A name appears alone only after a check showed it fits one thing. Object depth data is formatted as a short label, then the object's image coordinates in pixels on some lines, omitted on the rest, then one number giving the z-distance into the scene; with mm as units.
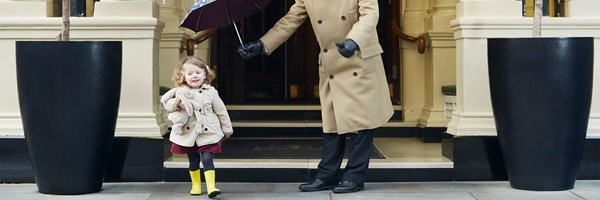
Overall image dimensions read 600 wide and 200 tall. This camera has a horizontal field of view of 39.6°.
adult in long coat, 5910
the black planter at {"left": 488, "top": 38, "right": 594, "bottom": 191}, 5906
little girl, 5742
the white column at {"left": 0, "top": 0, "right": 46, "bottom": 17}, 6801
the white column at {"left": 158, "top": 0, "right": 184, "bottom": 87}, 8383
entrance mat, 7201
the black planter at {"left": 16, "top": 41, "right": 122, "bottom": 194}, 5789
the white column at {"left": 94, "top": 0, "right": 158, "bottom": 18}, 6711
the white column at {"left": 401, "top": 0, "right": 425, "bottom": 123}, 9305
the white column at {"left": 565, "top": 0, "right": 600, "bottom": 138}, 6816
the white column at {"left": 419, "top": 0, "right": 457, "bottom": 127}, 8727
